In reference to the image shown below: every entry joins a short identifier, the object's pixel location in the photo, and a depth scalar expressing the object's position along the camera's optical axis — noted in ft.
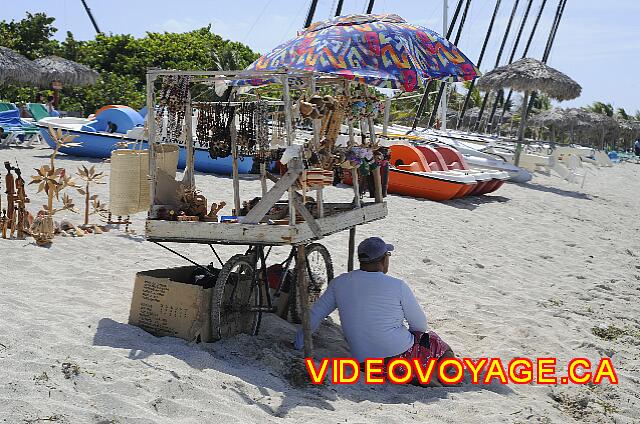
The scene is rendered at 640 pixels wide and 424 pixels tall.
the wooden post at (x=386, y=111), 20.42
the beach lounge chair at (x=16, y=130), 53.99
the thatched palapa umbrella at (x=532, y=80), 66.95
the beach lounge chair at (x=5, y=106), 60.96
